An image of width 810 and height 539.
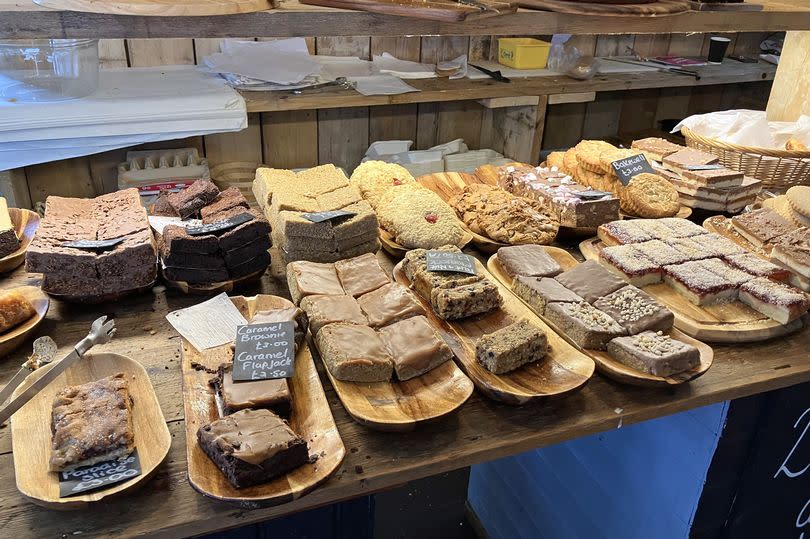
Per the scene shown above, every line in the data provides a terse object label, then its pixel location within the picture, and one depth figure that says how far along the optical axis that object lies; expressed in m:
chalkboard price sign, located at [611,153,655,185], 2.47
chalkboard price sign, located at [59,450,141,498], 1.17
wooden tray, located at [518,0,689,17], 1.96
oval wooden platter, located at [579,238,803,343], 1.77
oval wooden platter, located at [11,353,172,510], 1.16
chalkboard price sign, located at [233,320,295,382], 1.42
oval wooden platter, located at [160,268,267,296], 1.79
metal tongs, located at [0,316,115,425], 1.26
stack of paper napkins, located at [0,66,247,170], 2.61
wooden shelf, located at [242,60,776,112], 3.08
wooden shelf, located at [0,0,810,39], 1.53
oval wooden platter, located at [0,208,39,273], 1.87
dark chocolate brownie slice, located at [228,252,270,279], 1.82
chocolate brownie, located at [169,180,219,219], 1.94
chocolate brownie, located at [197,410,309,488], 1.19
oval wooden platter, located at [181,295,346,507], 1.19
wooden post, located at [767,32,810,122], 2.83
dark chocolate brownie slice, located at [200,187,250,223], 1.89
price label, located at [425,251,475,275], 1.80
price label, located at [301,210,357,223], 1.88
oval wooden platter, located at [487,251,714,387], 1.56
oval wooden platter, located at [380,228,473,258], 2.05
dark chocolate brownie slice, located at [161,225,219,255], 1.74
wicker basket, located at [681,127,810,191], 2.50
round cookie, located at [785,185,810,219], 2.27
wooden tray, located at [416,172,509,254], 2.56
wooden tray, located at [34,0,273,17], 1.52
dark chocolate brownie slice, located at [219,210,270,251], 1.77
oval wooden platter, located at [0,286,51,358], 1.54
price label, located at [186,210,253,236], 1.77
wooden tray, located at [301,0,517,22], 1.78
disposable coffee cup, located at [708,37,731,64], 4.30
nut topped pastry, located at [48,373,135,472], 1.22
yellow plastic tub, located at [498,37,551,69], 3.74
